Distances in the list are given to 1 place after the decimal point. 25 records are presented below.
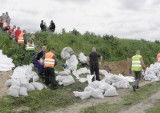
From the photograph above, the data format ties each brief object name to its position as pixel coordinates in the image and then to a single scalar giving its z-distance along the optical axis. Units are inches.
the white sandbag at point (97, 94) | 509.4
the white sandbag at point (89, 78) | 592.5
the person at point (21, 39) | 709.3
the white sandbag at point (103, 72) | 701.2
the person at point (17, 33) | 740.9
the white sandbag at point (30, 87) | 505.8
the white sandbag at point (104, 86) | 531.5
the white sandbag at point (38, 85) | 516.7
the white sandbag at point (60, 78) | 573.3
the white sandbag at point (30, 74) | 563.1
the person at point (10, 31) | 776.8
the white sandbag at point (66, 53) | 693.3
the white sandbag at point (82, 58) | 733.9
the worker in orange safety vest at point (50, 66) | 532.1
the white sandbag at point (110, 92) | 520.4
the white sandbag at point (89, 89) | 518.9
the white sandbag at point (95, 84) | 543.3
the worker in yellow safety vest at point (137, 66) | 547.2
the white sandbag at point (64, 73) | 594.1
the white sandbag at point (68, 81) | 564.2
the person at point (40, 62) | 577.3
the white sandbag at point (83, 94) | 506.0
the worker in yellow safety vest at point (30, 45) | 663.8
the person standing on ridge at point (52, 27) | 943.7
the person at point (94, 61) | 595.8
